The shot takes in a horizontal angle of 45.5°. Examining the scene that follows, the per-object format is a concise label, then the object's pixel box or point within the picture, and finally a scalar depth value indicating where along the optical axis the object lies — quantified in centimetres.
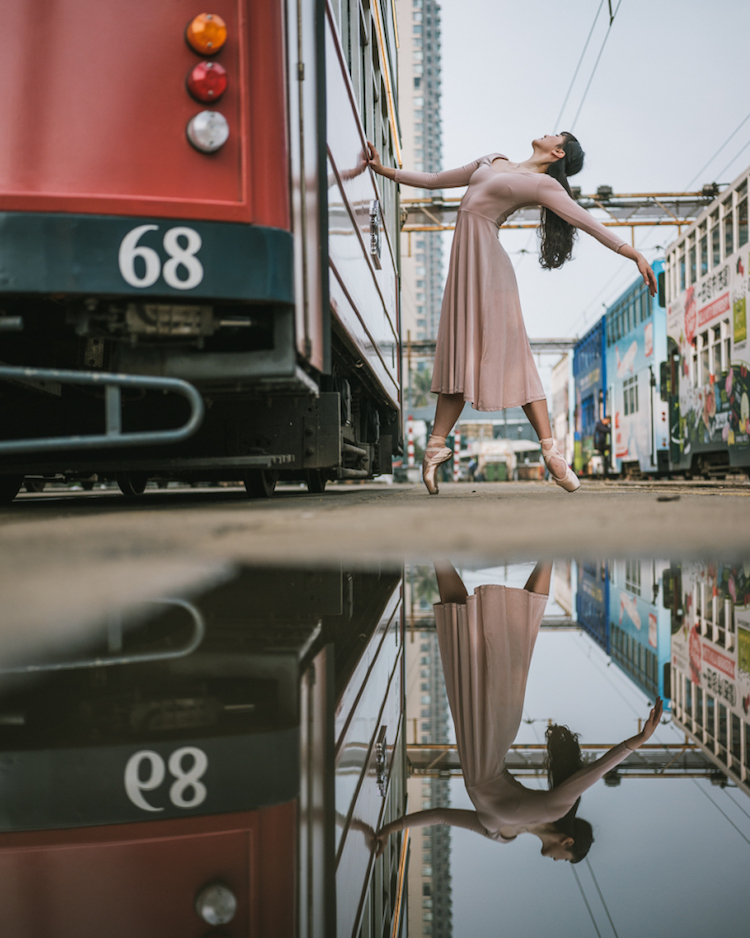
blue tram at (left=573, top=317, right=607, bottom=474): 2453
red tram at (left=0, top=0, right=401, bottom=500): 299
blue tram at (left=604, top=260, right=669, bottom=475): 1711
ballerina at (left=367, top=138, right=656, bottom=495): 513
